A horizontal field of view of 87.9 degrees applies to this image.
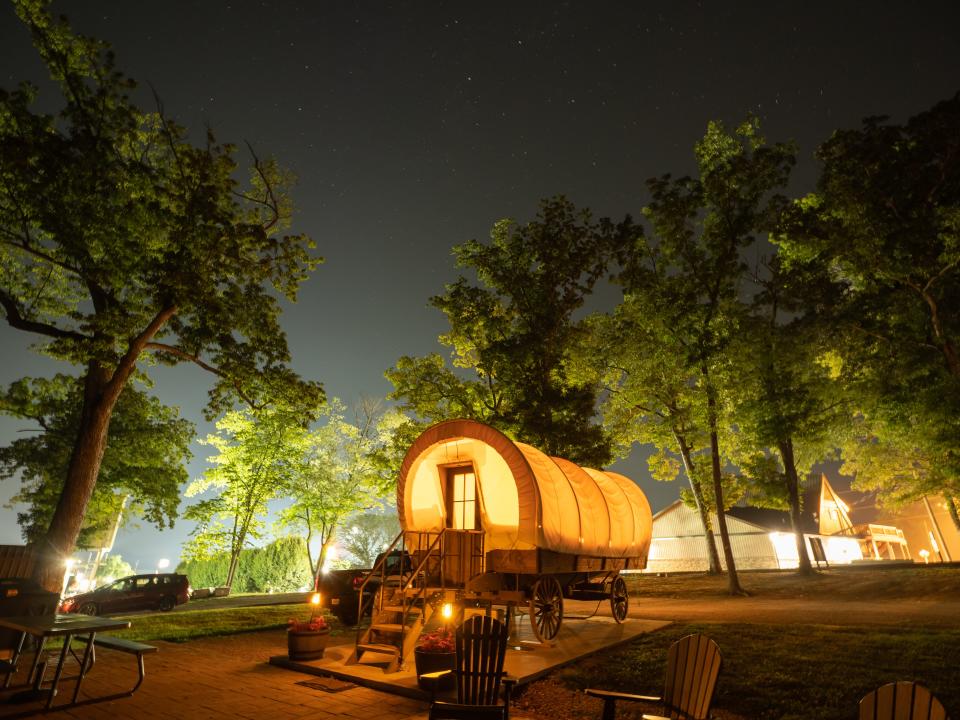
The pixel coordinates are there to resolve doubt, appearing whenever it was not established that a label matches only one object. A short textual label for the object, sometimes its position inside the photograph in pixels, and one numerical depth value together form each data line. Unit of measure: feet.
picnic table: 17.28
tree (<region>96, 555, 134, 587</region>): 186.09
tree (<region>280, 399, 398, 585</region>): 92.02
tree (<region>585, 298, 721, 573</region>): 67.05
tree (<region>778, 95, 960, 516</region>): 49.60
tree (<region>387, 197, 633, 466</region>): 63.41
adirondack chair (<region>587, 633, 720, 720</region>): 11.78
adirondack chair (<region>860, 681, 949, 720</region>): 8.28
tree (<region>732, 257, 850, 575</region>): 62.03
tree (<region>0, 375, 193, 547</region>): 69.10
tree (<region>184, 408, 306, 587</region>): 87.81
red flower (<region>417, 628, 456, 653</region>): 21.39
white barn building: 109.09
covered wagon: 28.89
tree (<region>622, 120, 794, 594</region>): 64.64
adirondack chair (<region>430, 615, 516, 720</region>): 13.92
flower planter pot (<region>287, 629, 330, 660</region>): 24.93
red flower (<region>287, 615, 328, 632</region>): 25.52
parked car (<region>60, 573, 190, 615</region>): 58.03
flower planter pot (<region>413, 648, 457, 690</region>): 20.78
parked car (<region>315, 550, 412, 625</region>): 42.34
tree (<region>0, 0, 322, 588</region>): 38.88
